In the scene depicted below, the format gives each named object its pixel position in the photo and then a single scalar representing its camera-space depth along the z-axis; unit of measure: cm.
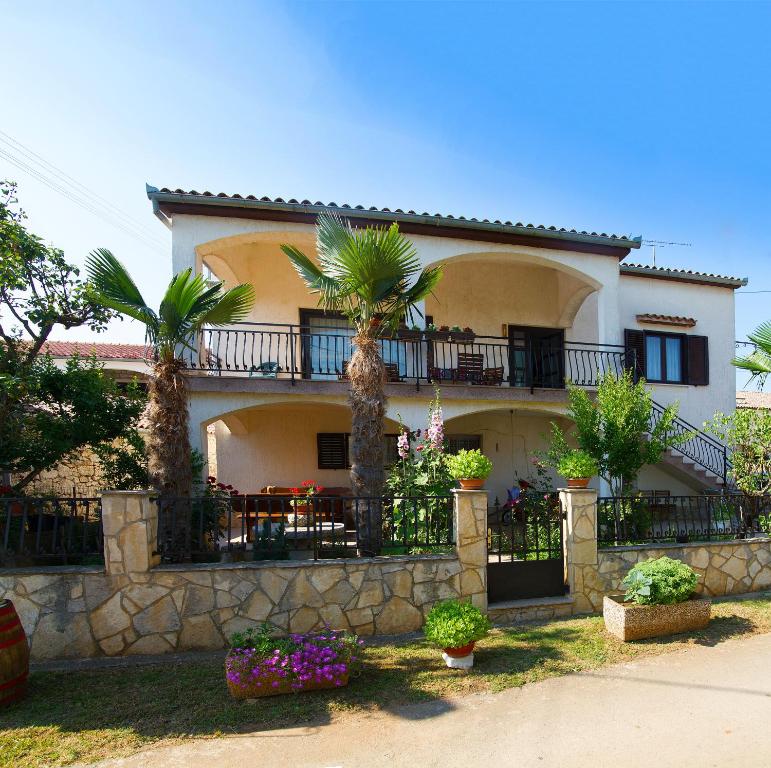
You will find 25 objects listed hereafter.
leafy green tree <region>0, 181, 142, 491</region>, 663
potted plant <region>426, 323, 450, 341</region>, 1044
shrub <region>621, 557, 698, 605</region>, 576
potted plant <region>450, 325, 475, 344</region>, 1074
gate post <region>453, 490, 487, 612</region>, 607
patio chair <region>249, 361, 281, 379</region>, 951
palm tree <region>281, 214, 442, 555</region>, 658
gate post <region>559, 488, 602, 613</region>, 652
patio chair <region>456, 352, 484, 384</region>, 1127
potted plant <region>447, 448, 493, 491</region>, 610
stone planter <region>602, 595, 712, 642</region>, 564
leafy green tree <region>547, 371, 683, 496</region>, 820
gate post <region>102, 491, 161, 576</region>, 541
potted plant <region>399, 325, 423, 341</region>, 1026
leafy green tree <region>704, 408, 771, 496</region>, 795
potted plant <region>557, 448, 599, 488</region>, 676
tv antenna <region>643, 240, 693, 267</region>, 1517
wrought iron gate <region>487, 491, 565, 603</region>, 636
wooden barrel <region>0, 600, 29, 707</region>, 432
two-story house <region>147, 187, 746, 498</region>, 949
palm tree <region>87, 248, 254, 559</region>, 652
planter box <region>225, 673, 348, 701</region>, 441
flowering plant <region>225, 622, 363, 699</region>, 440
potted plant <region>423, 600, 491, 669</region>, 486
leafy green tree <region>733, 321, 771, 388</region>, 1029
